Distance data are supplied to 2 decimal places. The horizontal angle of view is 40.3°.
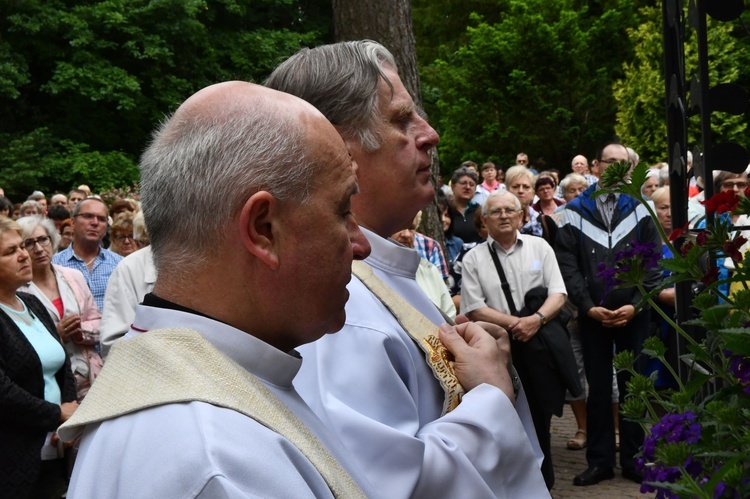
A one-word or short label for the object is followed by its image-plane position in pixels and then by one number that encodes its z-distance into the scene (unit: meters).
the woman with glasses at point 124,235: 8.53
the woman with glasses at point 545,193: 11.05
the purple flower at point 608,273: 2.58
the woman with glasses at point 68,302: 6.31
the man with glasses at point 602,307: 7.16
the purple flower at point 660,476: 1.94
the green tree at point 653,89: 19.41
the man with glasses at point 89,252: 7.65
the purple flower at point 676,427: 1.96
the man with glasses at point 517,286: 7.05
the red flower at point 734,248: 2.23
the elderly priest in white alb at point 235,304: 1.27
